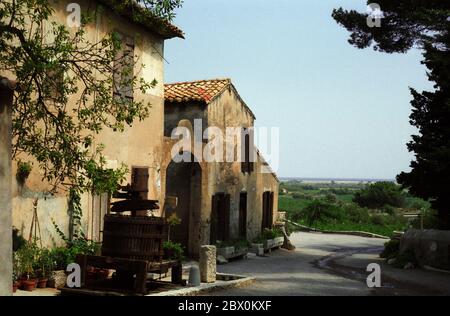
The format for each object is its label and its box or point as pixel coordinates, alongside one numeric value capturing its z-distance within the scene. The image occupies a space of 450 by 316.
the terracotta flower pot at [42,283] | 10.26
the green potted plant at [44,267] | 10.39
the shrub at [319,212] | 36.94
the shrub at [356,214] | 41.66
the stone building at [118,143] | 10.97
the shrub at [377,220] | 40.63
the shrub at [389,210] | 49.21
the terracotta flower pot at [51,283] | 10.45
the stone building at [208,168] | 17.53
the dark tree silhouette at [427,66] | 13.83
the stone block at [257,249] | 20.17
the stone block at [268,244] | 20.98
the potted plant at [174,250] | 12.60
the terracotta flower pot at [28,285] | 9.90
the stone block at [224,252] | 17.48
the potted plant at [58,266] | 10.48
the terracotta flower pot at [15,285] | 9.61
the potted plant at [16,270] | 9.84
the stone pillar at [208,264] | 12.03
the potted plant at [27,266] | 9.91
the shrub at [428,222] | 20.98
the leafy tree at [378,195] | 56.56
